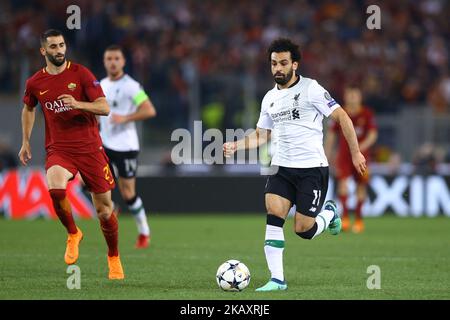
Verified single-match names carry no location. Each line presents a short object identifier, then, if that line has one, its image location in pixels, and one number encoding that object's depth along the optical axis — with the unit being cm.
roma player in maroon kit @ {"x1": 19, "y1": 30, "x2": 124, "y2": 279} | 1898
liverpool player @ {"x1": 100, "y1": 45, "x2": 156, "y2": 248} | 2634
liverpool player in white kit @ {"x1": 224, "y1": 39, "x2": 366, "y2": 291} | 1780
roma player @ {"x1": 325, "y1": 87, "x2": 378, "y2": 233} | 3244
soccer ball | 1714
